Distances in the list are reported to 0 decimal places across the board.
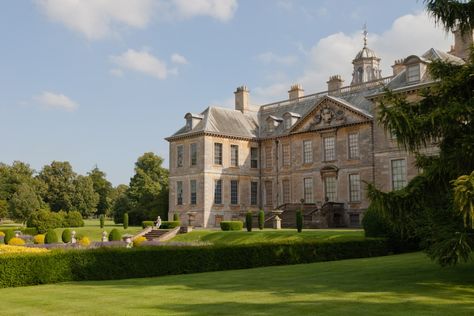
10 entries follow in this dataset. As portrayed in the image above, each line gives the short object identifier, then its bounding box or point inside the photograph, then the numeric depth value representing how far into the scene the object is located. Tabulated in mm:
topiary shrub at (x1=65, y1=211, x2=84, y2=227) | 46138
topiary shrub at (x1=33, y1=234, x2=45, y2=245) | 31719
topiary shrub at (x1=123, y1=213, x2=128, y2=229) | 42188
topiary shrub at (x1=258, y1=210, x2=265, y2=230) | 34406
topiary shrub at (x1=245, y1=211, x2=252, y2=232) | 33250
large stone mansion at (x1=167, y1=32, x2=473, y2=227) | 33844
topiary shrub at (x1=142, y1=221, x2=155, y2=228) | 39250
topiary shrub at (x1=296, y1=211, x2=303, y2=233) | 30344
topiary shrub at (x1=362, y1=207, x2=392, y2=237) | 22875
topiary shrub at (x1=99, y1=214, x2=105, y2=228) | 44312
